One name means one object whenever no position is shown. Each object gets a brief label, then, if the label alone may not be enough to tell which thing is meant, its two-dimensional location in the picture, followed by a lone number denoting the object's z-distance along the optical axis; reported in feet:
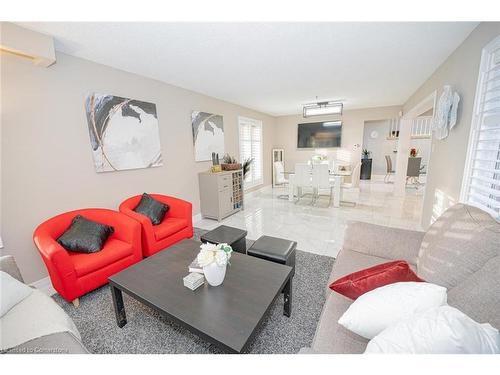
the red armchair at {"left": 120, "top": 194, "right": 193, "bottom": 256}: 7.48
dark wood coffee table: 3.46
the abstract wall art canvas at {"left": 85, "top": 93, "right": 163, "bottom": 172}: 8.02
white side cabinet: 12.48
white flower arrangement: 4.27
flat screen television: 20.38
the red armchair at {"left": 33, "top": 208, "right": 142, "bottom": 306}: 5.33
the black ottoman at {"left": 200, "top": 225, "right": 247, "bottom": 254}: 7.06
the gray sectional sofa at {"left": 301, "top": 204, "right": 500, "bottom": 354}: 2.80
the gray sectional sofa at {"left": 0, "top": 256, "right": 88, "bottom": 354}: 3.13
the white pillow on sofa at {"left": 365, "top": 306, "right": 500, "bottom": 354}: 1.82
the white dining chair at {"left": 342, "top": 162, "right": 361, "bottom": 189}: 18.10
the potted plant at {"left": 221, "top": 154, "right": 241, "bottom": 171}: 13.60
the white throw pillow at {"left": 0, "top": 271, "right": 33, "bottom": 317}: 3.84
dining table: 15.08
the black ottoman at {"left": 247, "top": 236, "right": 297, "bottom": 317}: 6.04
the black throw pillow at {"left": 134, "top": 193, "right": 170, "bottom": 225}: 8.46
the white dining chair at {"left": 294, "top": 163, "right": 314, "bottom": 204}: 15.30
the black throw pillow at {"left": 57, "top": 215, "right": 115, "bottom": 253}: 6.13
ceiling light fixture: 13.01
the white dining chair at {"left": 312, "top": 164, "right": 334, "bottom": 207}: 14.70
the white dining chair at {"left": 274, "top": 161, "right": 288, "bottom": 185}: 19.34
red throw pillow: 3.55
